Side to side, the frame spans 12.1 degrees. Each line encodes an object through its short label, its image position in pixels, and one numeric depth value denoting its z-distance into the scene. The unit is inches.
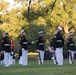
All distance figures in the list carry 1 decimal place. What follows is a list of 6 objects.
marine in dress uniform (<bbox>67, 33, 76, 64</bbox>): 1031.0
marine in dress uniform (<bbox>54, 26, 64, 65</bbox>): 893.2
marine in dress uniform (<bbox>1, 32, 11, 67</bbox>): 898.1
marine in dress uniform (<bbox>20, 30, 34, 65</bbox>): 937.5
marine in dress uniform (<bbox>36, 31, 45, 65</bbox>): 980.9
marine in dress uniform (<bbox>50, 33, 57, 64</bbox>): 918.5
